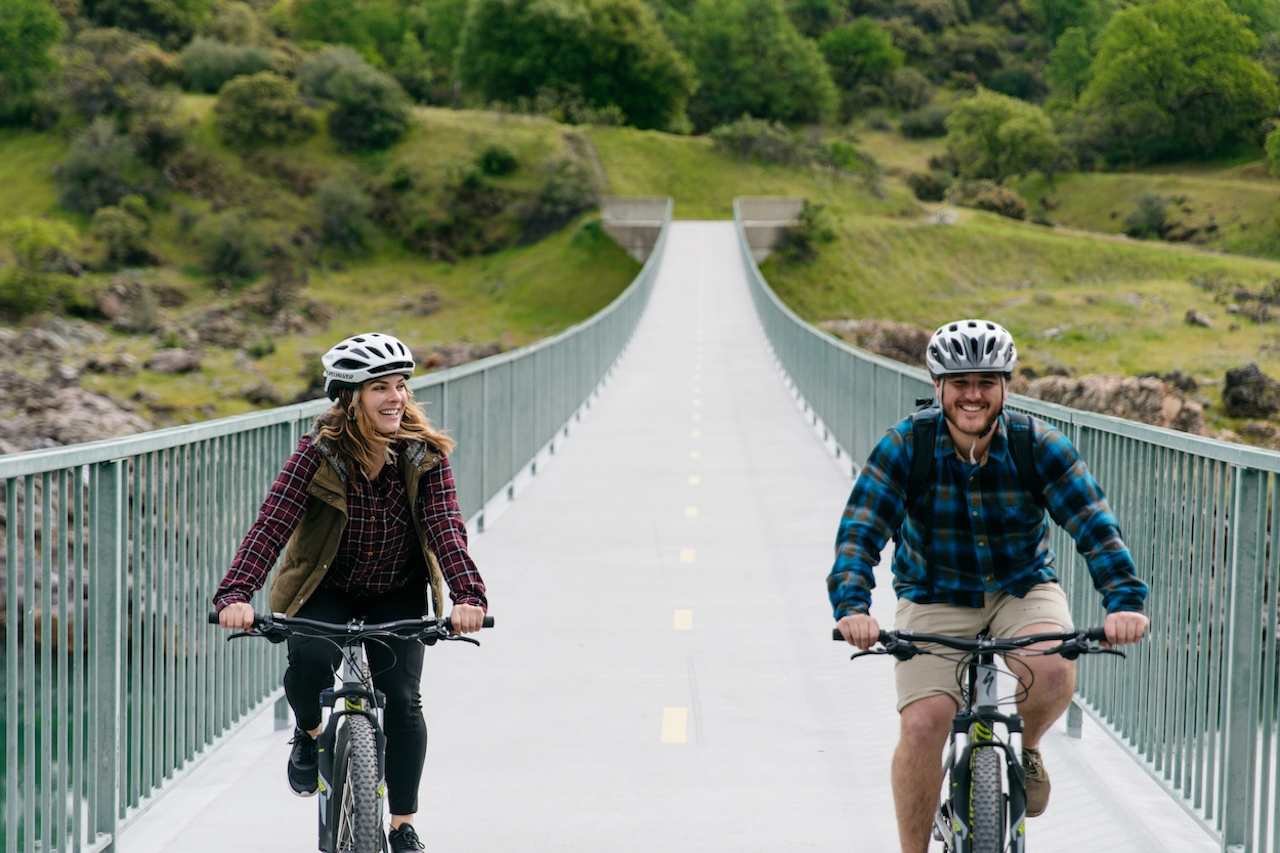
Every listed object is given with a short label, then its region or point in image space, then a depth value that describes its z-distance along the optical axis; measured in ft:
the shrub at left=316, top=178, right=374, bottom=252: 241.76
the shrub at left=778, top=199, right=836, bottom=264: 206.90
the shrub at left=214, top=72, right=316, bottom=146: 261.24
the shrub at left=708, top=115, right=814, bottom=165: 273.13
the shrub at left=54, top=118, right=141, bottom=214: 239.91
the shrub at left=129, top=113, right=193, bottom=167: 254.27
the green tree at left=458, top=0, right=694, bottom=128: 308.81
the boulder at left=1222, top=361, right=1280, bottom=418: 98.68
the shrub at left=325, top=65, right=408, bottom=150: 264.93
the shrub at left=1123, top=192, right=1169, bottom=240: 304.09
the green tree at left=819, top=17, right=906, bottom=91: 486.79
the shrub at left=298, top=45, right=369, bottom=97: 280.92
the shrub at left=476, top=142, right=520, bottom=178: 249.34
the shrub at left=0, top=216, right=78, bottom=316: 184.34
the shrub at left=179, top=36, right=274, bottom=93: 295.07
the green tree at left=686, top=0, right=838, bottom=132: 394.52
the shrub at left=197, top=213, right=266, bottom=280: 220.43
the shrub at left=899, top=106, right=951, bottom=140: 451.94
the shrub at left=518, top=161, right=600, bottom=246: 233.55
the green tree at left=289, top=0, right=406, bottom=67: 433.07
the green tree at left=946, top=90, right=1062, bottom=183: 351.09
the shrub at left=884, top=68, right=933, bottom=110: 479.00
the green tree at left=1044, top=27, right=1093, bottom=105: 440.45
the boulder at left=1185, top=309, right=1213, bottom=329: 155.02
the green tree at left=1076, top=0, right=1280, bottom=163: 303.89
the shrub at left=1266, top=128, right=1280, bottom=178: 282.15
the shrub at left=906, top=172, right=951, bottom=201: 324.80
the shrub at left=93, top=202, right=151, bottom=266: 221.46
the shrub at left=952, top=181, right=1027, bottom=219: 291.38
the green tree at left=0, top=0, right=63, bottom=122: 277.64
